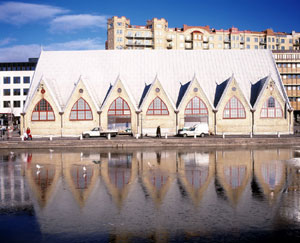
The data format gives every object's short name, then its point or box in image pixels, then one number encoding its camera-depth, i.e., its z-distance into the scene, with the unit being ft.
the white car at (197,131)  171.32
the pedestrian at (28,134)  162.66
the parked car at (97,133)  174.29
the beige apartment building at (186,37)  450.71
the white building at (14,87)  326.24
